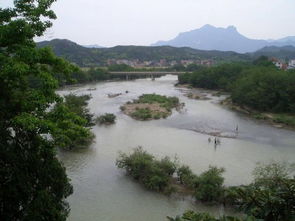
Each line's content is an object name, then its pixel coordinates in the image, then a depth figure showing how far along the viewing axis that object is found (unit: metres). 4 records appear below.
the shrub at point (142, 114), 30.96
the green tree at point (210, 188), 13.30
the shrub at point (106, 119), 28.46
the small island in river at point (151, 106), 31.70
